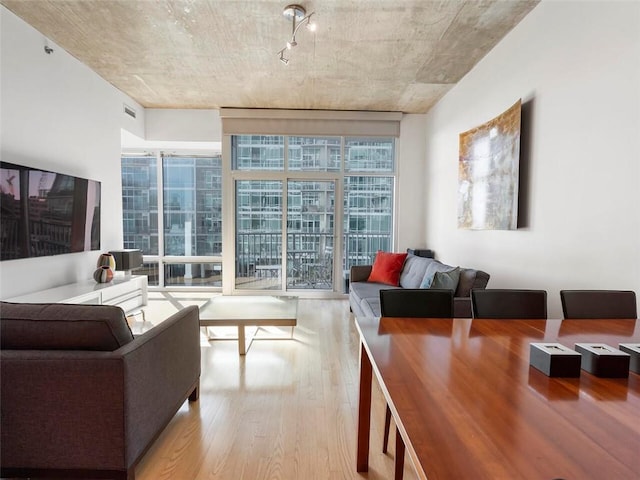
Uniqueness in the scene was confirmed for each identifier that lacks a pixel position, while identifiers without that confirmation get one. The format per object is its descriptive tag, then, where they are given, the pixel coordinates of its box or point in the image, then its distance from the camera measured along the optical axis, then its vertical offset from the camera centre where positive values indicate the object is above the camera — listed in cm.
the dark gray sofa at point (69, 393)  134 -71
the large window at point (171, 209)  549 +28
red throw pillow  420 -52
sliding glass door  521 -9
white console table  288 -69
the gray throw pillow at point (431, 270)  317 -42
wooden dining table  64 -45
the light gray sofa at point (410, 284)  272 -59
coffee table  282 -83
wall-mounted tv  271 +10
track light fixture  260 +176
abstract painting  276 +56
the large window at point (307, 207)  514 +35
